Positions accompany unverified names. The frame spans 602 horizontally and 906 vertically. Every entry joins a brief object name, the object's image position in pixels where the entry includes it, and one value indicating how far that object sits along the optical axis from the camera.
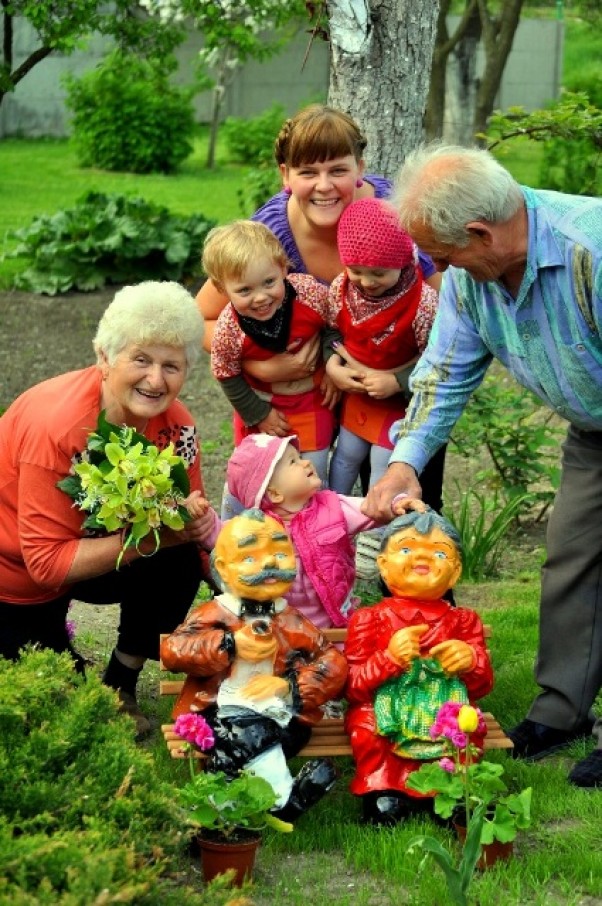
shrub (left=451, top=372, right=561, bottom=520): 7.34
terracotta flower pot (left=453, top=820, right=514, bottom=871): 3.81
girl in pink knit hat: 4.51
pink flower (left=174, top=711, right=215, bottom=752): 3.88
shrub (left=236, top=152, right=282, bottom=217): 12.59
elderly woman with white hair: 4.34
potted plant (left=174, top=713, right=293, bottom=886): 3.67
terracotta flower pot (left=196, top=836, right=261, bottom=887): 3.68
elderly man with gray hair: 3.97
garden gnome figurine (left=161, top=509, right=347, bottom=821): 3.96
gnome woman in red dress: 4.00
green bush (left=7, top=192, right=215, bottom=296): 11.74
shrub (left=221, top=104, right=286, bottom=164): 22.06
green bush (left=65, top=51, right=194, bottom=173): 20.30
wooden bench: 4.07
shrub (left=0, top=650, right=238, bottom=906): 2.83
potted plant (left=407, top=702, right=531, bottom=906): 3.68
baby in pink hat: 4.43
